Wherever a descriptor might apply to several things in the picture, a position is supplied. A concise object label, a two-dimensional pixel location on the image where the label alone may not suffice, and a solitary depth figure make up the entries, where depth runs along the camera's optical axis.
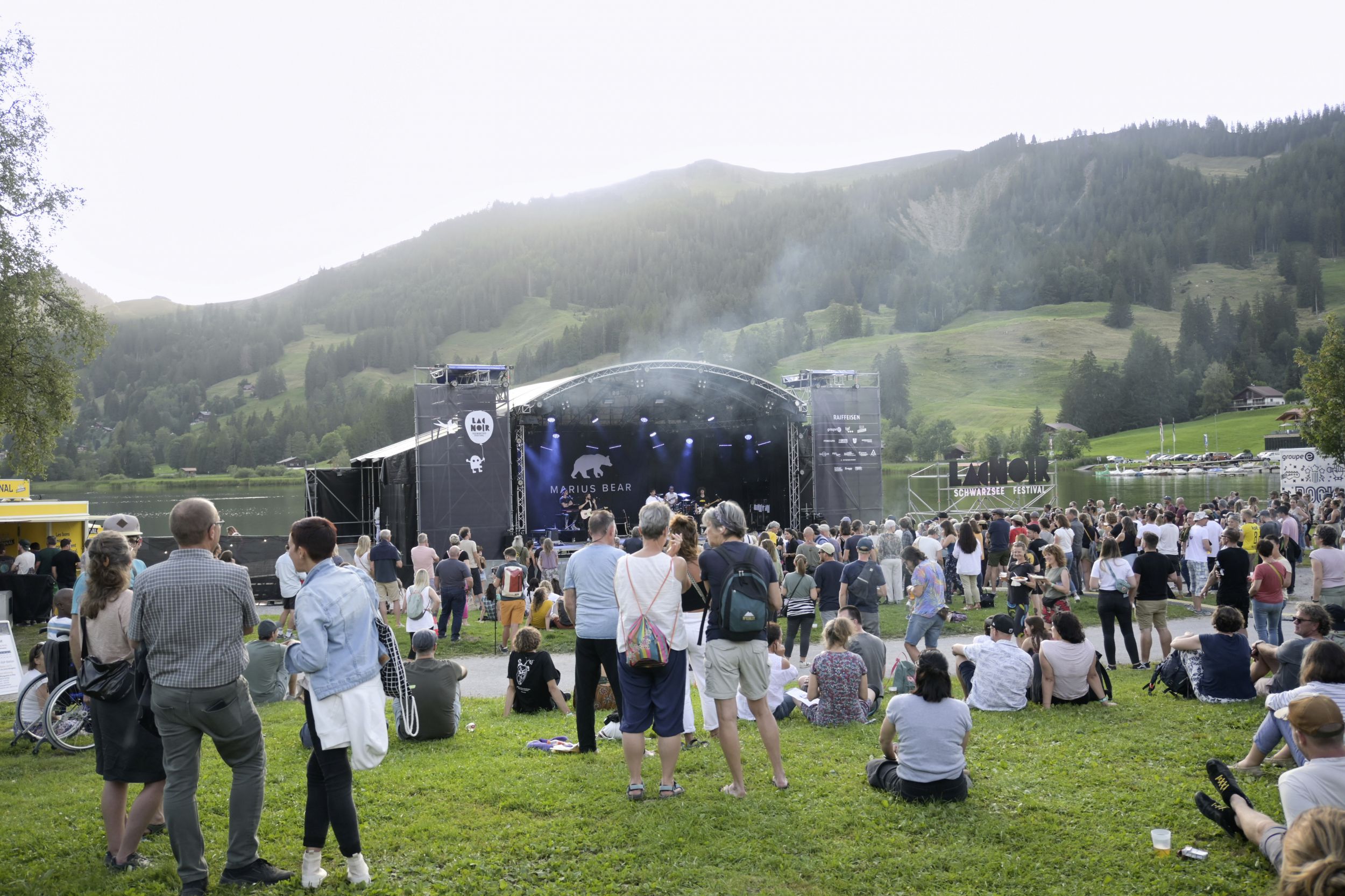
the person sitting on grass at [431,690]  5.45
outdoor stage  19.03
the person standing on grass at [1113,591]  7.50
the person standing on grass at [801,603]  8.48
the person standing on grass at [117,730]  3.45
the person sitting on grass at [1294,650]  4.92
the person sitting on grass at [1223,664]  6.04
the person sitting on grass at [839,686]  5.66
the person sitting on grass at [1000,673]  6.07
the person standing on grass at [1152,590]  7.60
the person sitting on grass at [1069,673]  6.09
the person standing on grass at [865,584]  7.95
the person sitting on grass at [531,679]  6.28
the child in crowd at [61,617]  5.39
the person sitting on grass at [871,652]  6.23
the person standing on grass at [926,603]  7.62
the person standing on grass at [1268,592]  7.51
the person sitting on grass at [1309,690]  3.75
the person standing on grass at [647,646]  4.02
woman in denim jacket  3.04
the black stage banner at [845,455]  21.94
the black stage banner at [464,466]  18.78
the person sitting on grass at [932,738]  4.06
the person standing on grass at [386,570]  11.12
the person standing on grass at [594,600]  4.66
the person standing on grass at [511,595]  9.55
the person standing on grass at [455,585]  10.09
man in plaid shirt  3.08
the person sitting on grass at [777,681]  5.91
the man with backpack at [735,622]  4.00
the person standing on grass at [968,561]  11.62
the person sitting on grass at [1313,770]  2.94
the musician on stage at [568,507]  23.50
